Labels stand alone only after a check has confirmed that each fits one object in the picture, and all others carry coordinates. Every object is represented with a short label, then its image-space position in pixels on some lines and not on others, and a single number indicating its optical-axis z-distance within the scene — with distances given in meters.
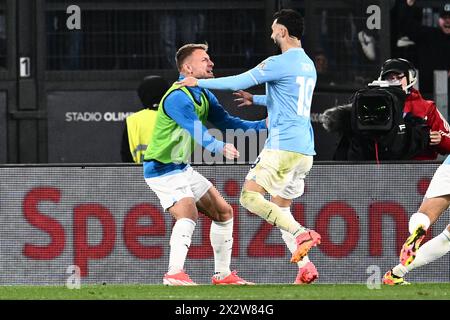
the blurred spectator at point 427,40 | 17.11
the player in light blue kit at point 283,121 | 13.51
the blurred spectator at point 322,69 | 16.81
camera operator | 14.64
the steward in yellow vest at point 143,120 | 16.02
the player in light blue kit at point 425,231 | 13.52
